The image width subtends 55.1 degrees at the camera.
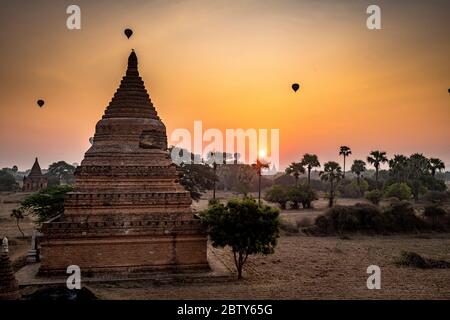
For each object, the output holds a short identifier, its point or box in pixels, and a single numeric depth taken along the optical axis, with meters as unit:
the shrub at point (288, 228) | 37.67
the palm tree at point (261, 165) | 61.71
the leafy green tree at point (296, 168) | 67.81
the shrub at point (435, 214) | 39.44
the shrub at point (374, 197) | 60.22
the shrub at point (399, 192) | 59.88
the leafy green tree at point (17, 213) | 31.34
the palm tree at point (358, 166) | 77.94
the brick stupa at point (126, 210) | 18.92
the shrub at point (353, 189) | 82.19
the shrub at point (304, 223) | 39.25
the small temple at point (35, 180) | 84.94
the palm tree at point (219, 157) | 81.46
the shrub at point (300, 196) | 59.56
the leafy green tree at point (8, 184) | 97.69
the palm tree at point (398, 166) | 71.94
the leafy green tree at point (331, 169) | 63.31
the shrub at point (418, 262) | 23.95
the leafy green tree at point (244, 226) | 19.00
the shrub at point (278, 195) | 59.72
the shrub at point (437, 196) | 65.81
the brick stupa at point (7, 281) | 13.20
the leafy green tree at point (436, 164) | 74.75
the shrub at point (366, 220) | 37.91
